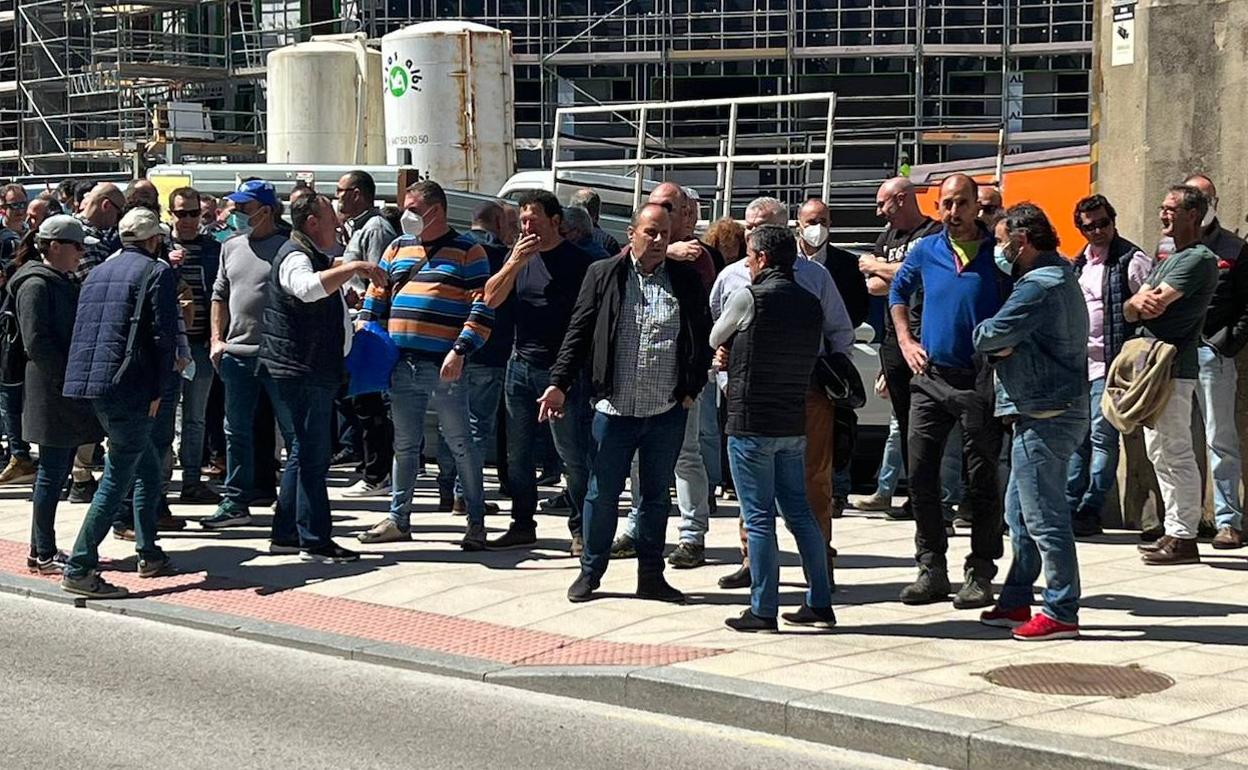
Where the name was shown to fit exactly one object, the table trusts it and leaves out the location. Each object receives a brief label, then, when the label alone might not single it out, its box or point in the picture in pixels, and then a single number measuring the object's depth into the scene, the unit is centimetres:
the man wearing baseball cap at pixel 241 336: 1207
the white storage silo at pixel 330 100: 2880
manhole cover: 773
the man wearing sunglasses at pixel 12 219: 1521
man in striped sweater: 1135
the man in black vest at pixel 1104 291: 1107
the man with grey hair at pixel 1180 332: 1040
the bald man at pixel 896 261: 1101
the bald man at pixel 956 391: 940
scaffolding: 3312
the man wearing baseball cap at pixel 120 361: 1027
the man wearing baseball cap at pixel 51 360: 1073
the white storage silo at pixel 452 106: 2633
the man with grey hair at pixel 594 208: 1219
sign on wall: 1212
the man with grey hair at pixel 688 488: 1079
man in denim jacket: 875
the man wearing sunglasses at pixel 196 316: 1334
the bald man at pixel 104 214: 1322
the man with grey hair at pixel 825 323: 954
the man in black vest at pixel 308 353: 1086
